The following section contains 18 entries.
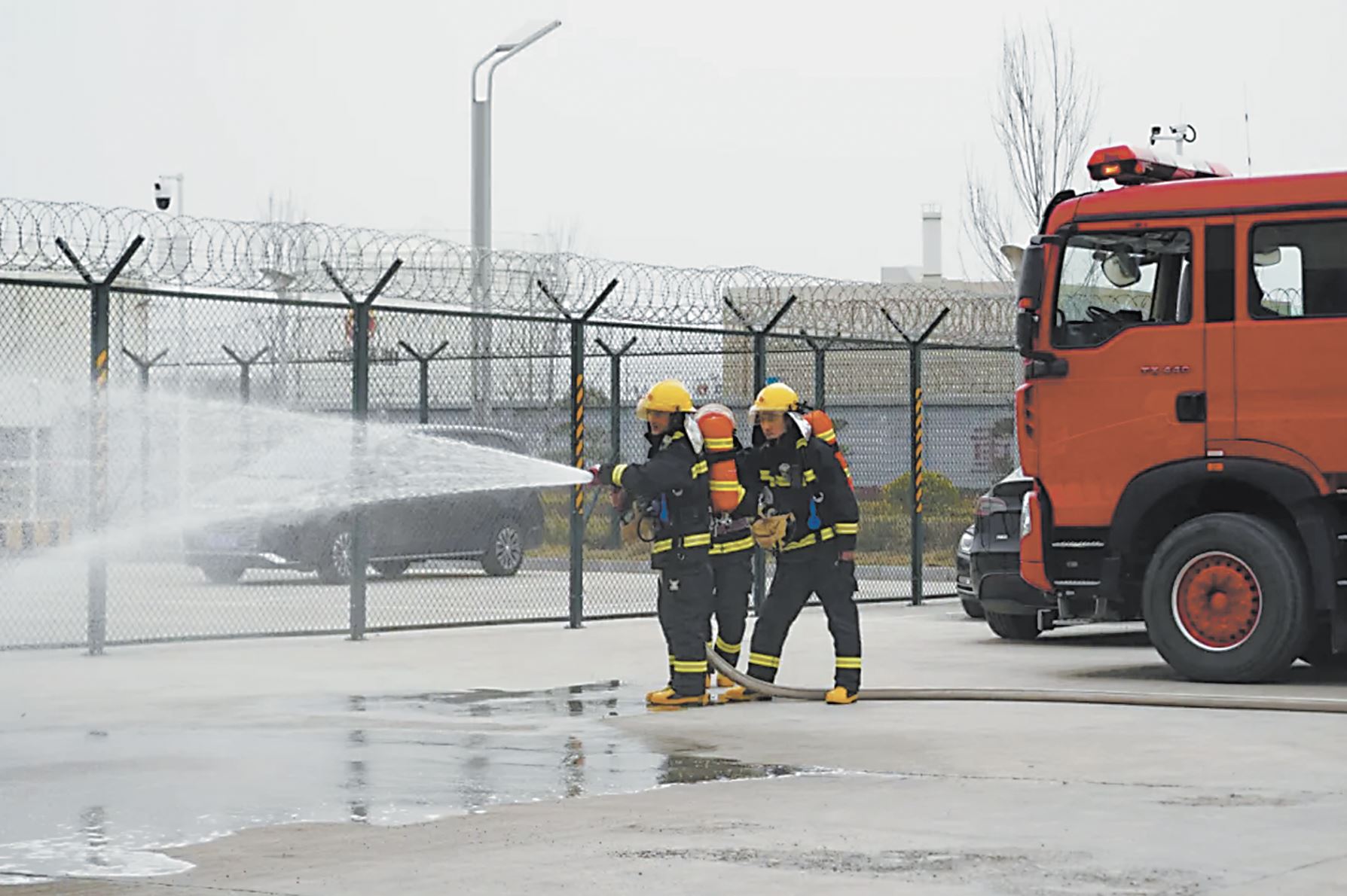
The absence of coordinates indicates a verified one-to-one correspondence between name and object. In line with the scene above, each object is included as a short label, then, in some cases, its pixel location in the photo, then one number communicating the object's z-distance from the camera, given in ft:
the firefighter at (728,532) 37.37
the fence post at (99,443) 44.04
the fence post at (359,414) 49.01
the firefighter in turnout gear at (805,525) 37.04
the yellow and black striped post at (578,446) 53.21
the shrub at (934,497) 79.41
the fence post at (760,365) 57.77
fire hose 35.17
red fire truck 39.22
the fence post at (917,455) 62.39
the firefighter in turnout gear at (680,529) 36.70
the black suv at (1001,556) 49.47
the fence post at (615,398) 63.93
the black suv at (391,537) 57.82
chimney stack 206.80
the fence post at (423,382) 62.28
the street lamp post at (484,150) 77.05
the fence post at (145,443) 54.54
